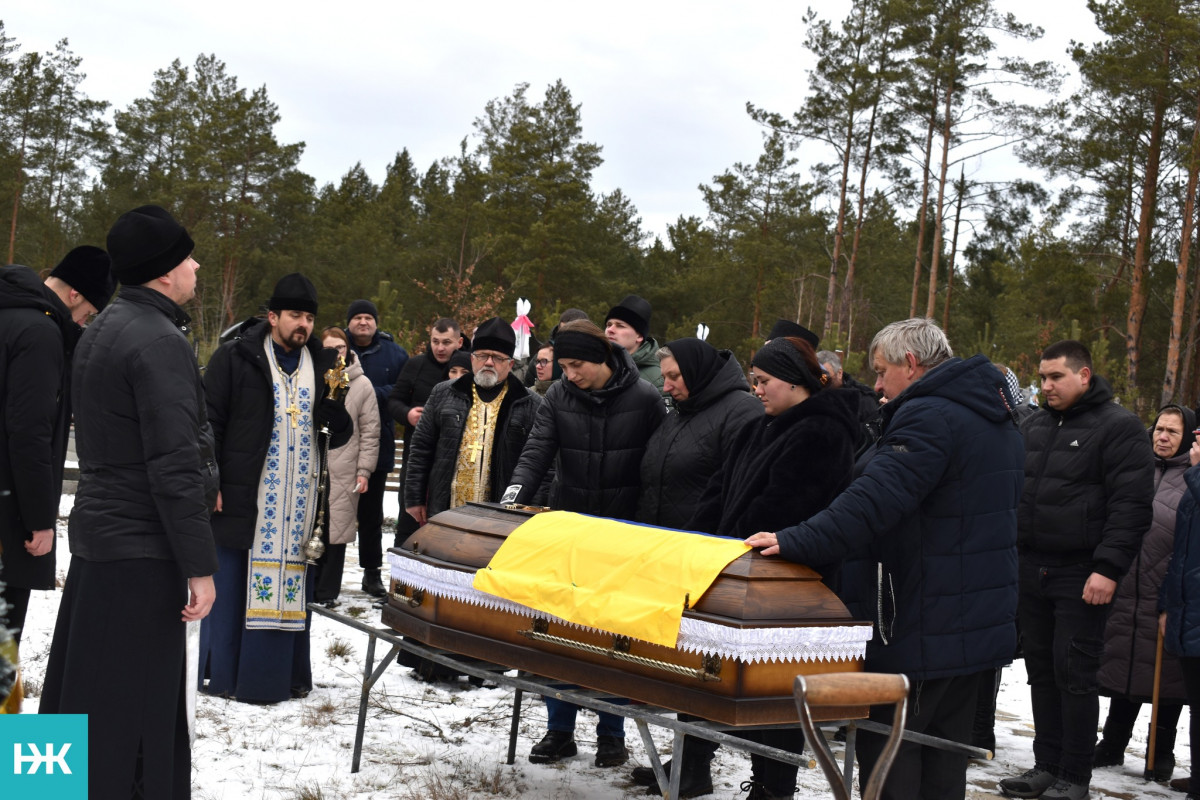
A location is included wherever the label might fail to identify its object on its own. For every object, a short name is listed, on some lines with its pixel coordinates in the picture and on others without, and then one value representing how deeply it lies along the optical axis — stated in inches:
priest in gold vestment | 252.4
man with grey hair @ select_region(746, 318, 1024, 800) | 147.5
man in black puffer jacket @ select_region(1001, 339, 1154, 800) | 203.5
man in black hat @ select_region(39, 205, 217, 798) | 133.0
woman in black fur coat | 163.2
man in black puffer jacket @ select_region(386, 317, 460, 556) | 314.0
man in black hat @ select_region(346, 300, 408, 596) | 331.3
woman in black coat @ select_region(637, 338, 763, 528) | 194.1
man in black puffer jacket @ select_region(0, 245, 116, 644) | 181.3
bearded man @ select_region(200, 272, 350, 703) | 221.5
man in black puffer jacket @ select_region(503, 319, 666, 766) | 202.5
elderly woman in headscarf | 230.4
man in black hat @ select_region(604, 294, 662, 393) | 257.3
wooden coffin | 138.6
